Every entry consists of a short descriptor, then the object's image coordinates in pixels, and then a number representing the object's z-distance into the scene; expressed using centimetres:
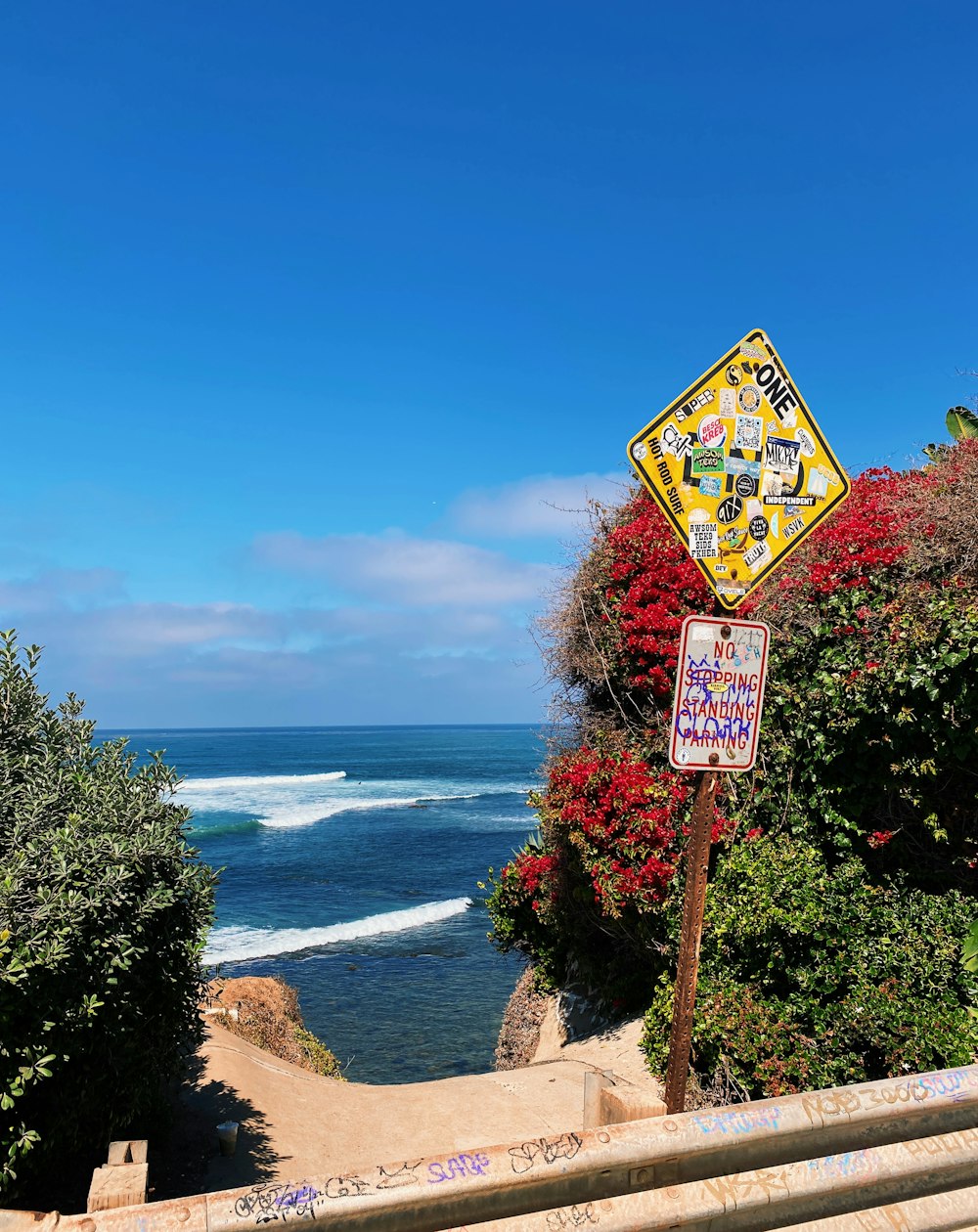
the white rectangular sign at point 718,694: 354
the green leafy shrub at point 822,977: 559
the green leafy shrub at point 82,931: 421
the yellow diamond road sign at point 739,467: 369
